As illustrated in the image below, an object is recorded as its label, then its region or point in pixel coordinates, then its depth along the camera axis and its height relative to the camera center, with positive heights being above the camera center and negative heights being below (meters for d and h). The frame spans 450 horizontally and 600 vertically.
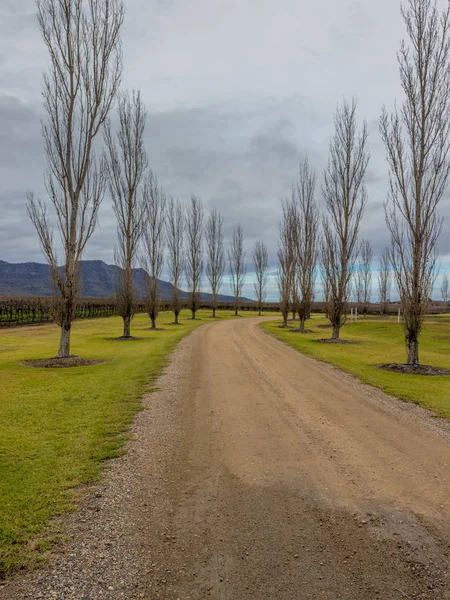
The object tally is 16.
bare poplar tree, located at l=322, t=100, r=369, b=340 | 25.48 +5.18
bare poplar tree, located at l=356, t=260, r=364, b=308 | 65.62 +2.09
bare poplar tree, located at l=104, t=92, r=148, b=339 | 27.28 +7.24
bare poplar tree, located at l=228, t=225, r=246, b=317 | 66.44 +6.20
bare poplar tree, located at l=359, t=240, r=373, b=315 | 64.69 +4.18
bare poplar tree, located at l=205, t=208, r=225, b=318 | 57.91 +6.31
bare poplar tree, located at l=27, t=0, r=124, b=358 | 15.58 +5.86
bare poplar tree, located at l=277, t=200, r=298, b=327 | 38.16 +4.56
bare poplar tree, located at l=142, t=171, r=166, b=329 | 35.38 +3.51
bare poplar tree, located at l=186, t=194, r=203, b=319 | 51.12 +5.81
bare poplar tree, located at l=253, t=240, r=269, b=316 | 69.94 +6.80
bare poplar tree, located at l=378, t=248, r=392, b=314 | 64.19 +3.14
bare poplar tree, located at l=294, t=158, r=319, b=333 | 34.59 +4.39
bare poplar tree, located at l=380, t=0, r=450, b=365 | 14.83 +5.04
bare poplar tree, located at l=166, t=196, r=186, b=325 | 46.25 +5.78
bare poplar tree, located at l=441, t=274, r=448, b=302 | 92.57 +2.83
